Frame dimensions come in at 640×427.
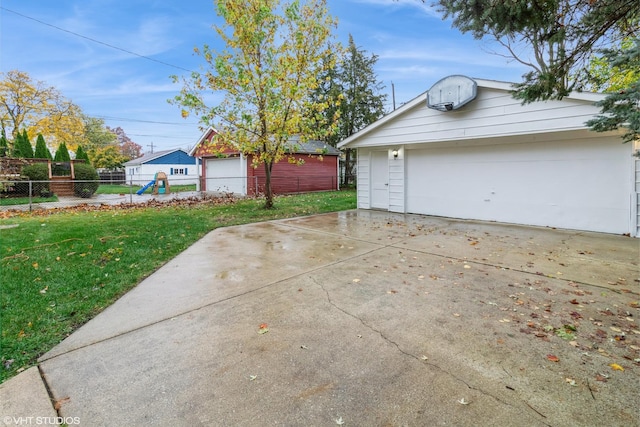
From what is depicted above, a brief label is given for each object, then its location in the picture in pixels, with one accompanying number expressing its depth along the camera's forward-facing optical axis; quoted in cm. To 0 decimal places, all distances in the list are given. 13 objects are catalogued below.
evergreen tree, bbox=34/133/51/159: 1695
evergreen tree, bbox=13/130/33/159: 1631
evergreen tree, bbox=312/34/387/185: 2275
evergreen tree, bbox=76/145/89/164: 1898
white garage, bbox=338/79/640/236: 640
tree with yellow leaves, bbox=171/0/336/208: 850
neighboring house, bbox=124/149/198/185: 3494
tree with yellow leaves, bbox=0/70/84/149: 2183
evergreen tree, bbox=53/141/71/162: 1725
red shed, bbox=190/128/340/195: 1688
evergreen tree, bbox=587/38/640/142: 241
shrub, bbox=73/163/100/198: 1591
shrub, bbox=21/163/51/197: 1447
